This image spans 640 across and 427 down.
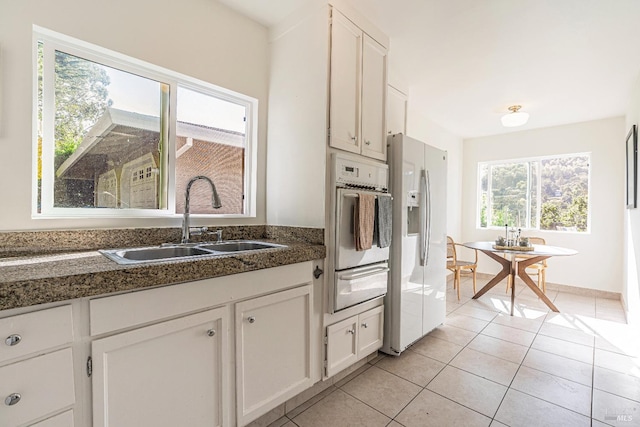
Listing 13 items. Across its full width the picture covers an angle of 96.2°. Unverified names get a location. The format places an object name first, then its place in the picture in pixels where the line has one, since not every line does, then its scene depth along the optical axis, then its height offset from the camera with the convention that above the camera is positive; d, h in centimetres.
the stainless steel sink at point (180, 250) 141 -24
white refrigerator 229 -28
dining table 328 -60
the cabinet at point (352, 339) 185 -91
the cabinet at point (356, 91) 186 +85
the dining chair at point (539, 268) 397 -76
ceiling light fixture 334 +110
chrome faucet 176 +2
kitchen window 148 +44
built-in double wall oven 182 -24
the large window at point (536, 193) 429 +31
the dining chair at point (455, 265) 393 -74
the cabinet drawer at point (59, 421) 89 -68
